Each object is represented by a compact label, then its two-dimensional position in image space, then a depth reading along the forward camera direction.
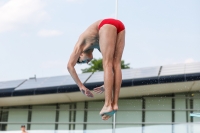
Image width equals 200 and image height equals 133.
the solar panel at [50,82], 20.20
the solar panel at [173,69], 18.56
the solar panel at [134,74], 19.03
